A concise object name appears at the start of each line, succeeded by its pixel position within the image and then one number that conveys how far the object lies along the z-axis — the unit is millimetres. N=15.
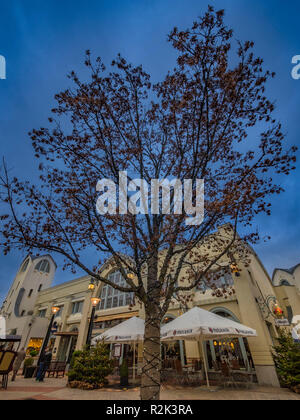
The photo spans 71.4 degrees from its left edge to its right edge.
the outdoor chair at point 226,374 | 9409
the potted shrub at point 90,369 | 9469
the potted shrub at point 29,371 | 13008
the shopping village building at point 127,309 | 11727
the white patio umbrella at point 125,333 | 10734
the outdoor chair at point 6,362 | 8344
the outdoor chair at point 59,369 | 13173
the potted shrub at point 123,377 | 10391
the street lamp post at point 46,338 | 13707
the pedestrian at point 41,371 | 11352
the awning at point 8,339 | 10383
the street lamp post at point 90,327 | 10809
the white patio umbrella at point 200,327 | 8391
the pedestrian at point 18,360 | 11612
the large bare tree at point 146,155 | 4324
